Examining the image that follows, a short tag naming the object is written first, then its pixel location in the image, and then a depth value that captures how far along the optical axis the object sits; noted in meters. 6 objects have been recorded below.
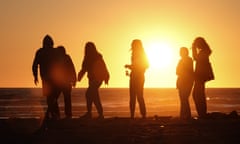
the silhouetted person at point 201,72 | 16.98
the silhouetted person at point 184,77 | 17.30
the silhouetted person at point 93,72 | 17.09
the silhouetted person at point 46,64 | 16.09
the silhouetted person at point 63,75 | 16.23
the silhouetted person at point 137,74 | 17.31
